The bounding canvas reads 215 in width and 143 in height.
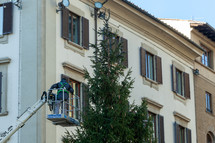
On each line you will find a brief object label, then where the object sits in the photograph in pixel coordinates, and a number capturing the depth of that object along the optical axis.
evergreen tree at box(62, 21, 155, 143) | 24.89
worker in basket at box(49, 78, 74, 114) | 23.92
